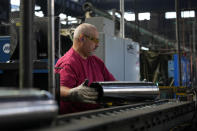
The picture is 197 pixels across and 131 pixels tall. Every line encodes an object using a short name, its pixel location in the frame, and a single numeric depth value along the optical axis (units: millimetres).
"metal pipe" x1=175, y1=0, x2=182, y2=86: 4152
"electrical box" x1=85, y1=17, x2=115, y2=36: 4641
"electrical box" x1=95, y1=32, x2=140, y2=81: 4551
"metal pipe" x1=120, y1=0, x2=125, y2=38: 5223
